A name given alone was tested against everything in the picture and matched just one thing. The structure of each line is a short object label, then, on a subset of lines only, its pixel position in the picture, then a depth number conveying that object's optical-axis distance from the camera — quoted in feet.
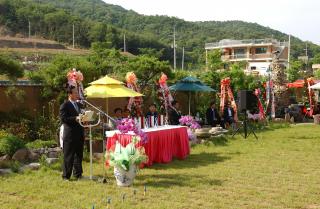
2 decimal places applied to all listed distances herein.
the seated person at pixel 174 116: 43.14
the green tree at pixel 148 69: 57.31
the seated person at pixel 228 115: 57.26
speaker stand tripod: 47.58
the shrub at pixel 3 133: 32.59
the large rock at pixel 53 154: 32.22
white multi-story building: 233.76
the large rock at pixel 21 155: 30.68
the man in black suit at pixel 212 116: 53.67
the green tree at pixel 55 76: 41.57
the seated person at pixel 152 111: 40.22
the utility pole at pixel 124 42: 207.10
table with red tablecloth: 28.89
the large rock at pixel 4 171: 27.23
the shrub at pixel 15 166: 28.13
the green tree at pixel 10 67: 35.09
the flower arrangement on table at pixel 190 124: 42.83
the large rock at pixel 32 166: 28.81
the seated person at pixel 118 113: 36.67
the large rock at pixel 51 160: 30.42
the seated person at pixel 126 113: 38.22
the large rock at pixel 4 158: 29.36
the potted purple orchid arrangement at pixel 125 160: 24.29
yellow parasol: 31.76
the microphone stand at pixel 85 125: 24.58
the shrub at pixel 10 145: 30.53
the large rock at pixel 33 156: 31.28
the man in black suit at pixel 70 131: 25.29
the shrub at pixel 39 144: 34.12
